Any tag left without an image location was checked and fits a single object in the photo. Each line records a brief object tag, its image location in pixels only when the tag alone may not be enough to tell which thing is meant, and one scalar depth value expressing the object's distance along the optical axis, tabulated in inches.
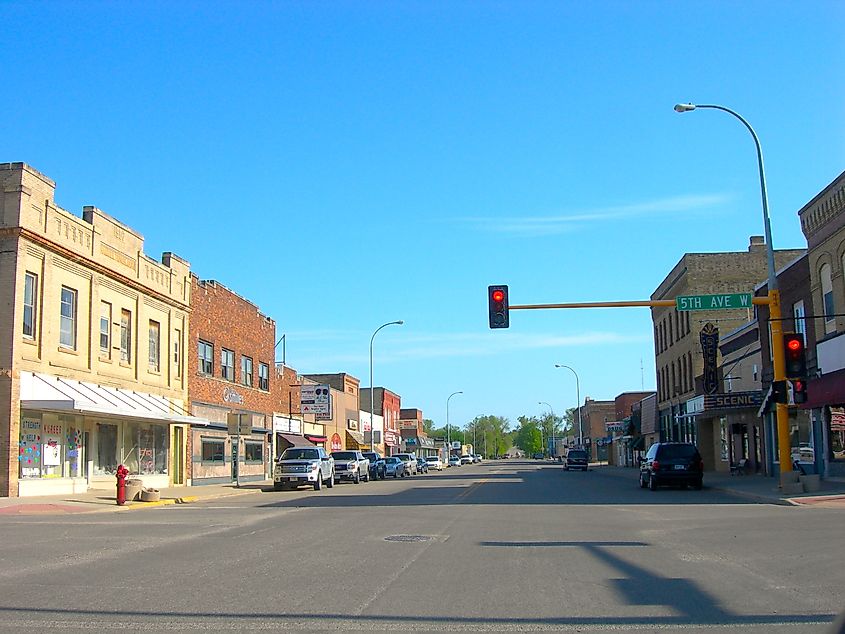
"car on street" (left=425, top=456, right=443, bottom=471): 3237.2
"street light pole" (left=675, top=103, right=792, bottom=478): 968.9
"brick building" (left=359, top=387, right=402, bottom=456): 3839.6
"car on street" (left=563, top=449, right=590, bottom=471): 2689.5
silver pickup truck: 1446.9
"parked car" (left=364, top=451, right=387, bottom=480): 2103.8
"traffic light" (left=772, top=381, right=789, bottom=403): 951.0
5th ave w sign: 997.8
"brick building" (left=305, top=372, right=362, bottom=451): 2727.4
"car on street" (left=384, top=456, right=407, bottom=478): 2327.8
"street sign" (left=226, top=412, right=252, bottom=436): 1476.4
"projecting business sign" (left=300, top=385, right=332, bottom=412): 2261.3
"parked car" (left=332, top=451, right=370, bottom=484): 1795.0
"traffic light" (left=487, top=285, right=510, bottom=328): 980.6
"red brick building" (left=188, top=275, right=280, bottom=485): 1654.8
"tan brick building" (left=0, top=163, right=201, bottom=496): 1070.4
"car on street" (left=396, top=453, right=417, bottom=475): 2583.9
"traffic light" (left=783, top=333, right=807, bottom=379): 914.1
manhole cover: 614.2
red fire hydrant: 1061.1
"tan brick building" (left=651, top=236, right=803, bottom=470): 1911.9
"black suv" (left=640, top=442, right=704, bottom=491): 1222.3
